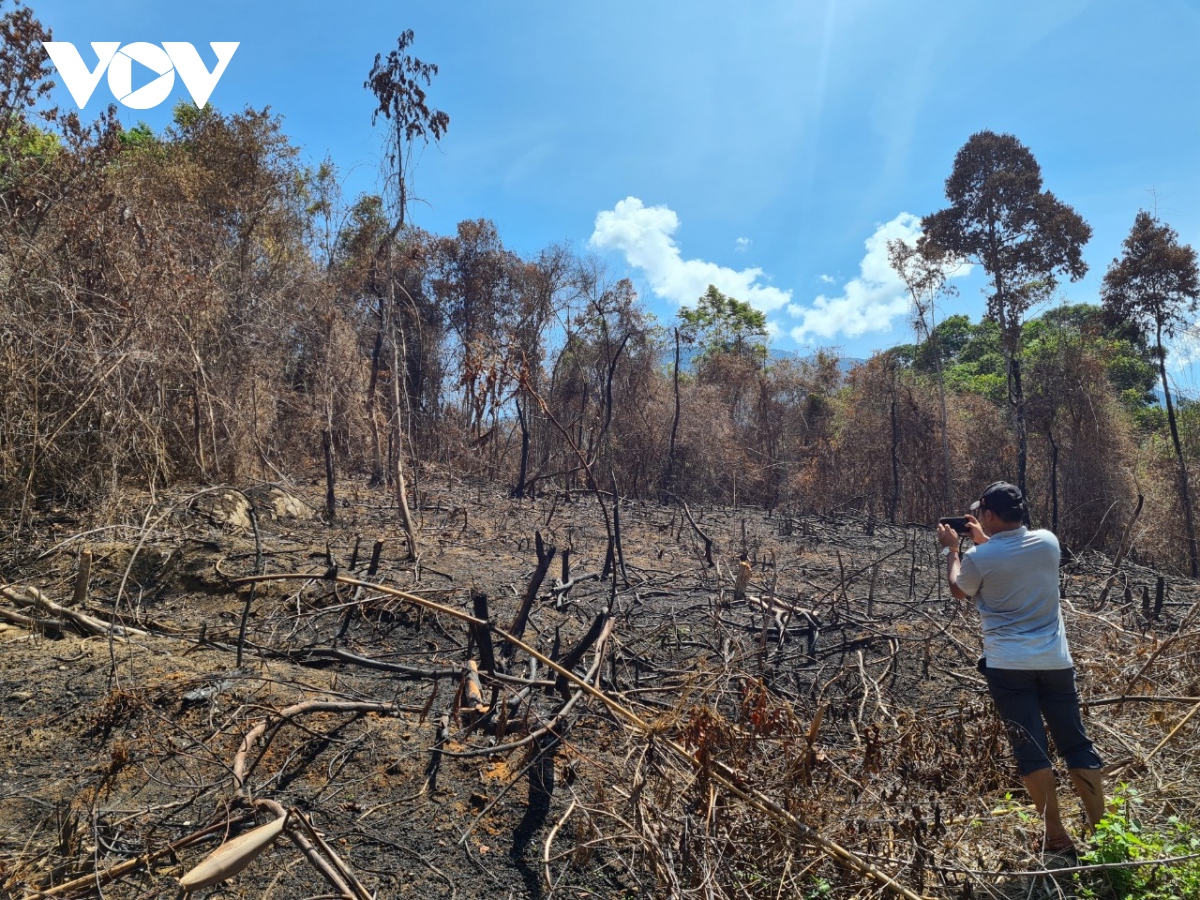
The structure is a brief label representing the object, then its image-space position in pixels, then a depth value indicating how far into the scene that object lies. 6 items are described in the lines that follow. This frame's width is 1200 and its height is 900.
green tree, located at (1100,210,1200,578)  13.04
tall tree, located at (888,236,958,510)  15.97
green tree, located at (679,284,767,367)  24.27
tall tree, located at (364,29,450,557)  7.17
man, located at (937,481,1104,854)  2.59
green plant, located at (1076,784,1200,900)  2.24
